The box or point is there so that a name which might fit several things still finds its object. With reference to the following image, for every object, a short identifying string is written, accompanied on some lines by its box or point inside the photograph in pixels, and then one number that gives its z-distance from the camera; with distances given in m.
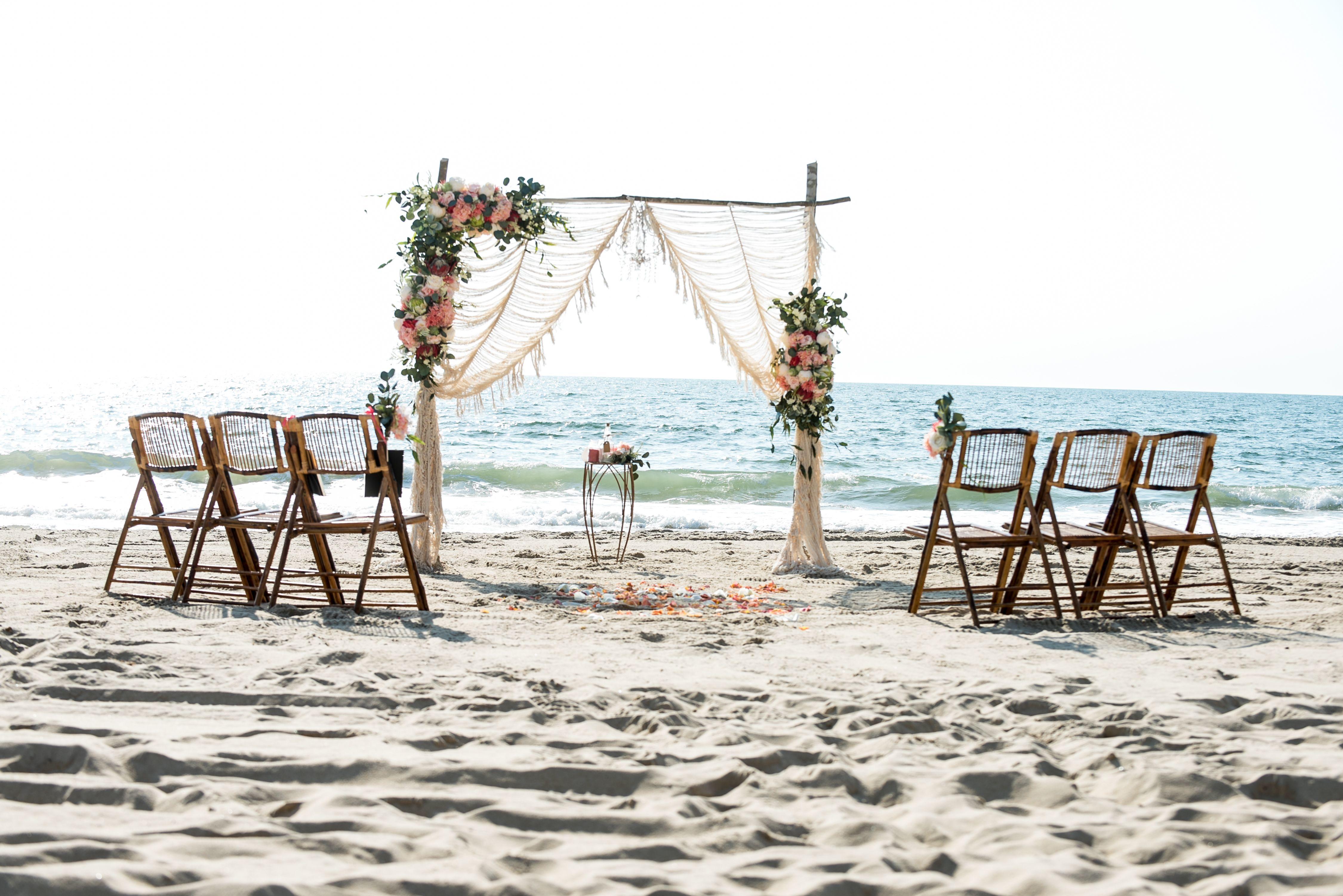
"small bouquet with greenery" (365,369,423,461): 5.49
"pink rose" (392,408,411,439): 5.50
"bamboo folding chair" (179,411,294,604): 4.72
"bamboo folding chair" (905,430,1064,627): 4.70
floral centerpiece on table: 7.00
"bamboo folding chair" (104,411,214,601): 4.80
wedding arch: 6.53
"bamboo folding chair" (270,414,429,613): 4.69
